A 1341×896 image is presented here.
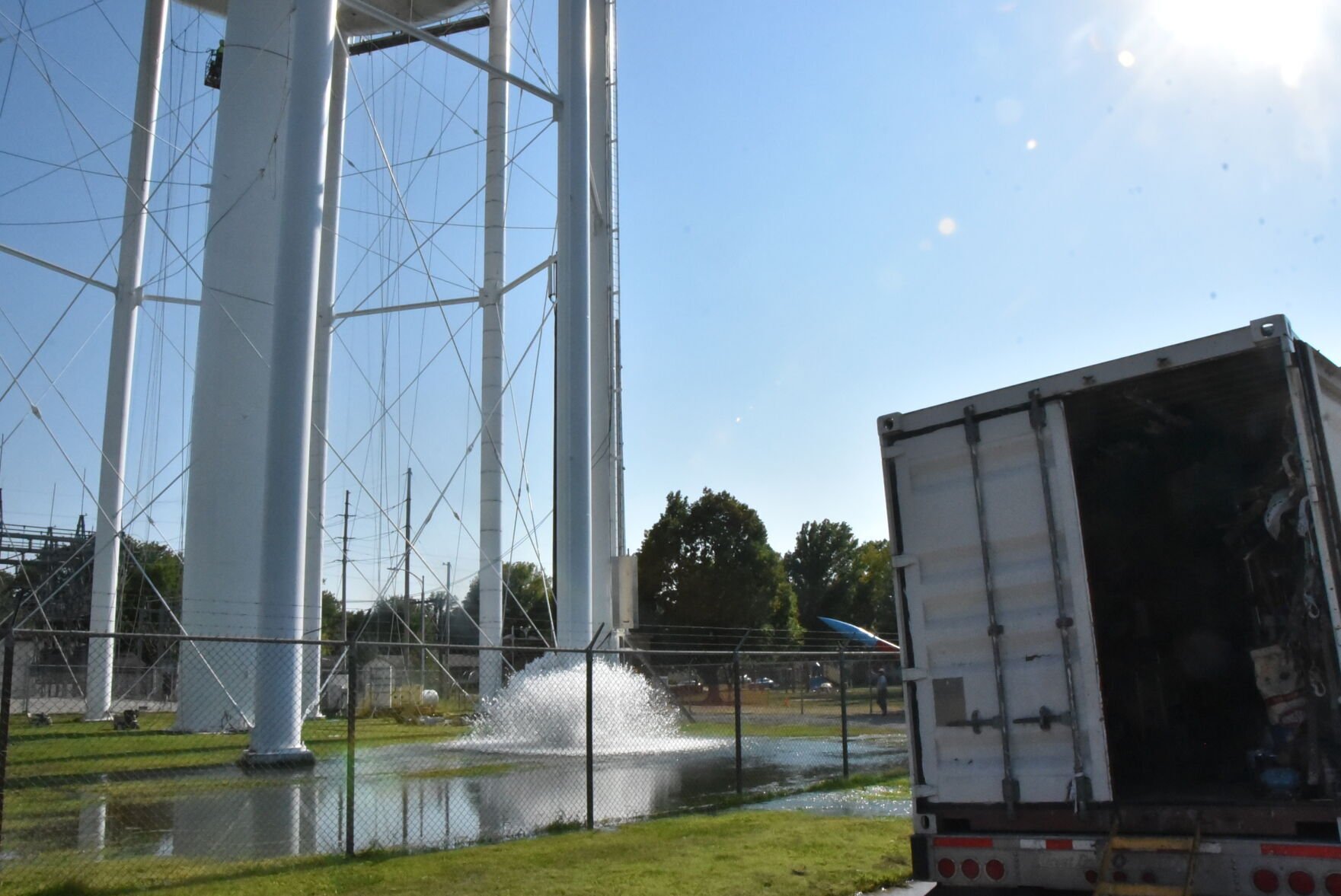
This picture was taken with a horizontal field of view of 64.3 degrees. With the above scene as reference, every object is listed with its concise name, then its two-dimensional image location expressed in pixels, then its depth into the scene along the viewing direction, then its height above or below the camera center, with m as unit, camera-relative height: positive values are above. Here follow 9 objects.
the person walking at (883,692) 25.46 -0.43
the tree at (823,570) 70.88 +7.21
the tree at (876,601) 68.00 +4.64
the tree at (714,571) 49.44 +5.13
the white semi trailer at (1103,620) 5.36 +0.27
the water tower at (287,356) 16.06 +6.83
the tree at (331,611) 69.50 +6.18
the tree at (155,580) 42.25 +7.08
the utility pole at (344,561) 50.78 +6.56
